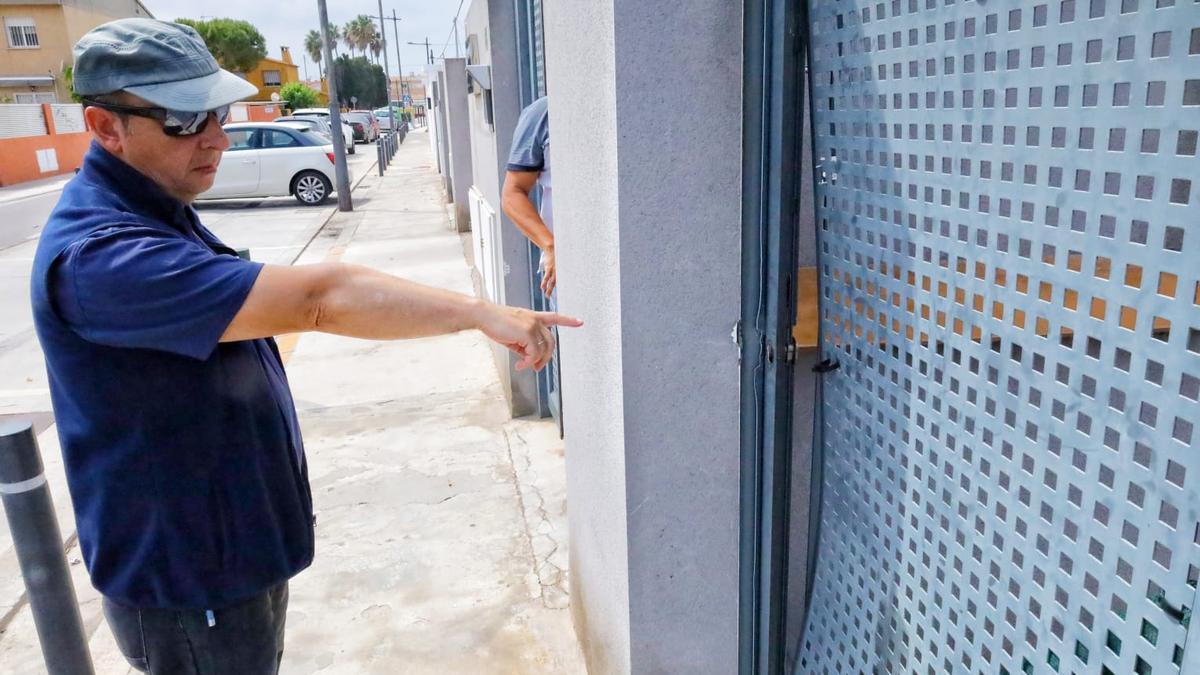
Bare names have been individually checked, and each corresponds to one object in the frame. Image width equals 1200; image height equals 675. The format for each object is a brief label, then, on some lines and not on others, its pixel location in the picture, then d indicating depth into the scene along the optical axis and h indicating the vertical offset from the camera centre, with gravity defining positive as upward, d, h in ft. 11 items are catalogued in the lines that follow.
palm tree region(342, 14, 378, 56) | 349.00 +40.10
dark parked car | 139.46 +1.26
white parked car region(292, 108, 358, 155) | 106.47 +1.00
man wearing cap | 5.26 -1.33
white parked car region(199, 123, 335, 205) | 57.58 -1.84
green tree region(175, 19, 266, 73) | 188.34 +20.83
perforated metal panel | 3.29 -1.01
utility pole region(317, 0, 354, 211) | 54.60 -0.61
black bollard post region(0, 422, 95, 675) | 7.88 -3.63
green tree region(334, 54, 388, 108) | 244.05 +14.31
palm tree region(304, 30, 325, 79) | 327.82 +33.14
